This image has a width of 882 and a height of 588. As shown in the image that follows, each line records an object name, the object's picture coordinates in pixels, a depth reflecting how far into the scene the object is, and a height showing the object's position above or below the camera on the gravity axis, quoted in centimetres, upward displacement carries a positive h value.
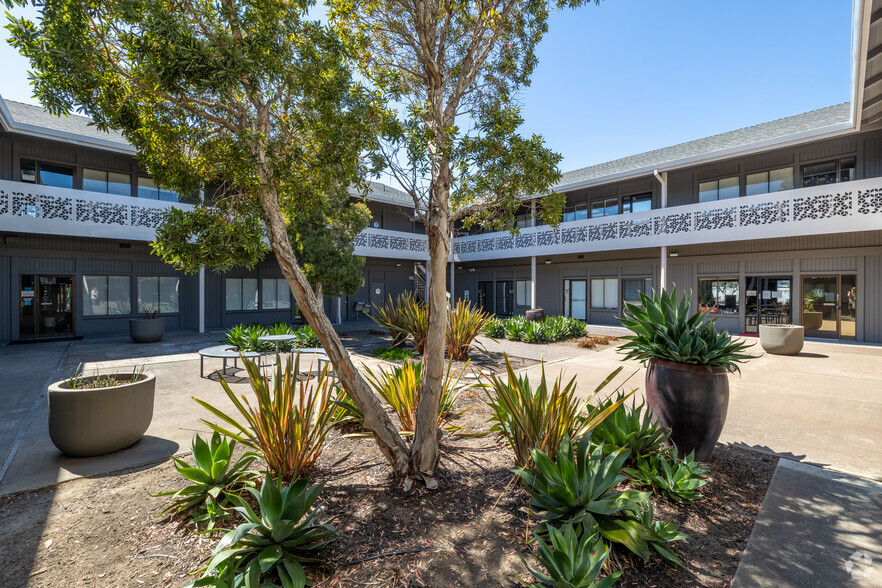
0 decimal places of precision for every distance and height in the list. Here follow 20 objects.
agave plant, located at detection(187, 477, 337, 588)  212 -148
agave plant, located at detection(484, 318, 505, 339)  1375 -134
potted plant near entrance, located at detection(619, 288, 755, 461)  367 -82
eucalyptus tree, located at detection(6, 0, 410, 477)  290 +164
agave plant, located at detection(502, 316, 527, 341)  1362 -129
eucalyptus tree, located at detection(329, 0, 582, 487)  352 +168
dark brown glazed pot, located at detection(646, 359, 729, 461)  366 -105
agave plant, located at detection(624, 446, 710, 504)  306 -148
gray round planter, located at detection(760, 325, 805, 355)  1037 -121
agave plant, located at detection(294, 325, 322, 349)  1167 -141
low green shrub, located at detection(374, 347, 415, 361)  938 -151
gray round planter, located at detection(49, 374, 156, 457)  393 -131
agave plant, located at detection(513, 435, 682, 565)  242 -135
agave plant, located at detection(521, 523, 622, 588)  199 -142
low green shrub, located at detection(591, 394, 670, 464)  343 -126
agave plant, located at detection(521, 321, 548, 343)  1318 -141
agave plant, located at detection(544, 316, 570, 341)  1353 -128
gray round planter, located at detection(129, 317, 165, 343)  1253 -126
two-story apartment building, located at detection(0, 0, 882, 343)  1242 +207
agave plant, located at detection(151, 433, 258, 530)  290 -147
